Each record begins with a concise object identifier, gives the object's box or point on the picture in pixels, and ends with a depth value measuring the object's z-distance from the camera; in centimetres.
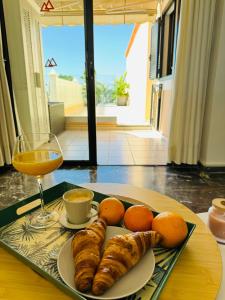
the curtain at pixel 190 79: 197
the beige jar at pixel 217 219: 76
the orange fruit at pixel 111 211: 59
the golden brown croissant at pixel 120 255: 39
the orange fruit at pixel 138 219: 57
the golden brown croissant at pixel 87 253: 39
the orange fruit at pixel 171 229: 52
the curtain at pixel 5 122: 217
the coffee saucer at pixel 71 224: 58
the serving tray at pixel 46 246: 42
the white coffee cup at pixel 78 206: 58
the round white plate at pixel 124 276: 39
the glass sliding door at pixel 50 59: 235
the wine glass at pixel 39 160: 63
